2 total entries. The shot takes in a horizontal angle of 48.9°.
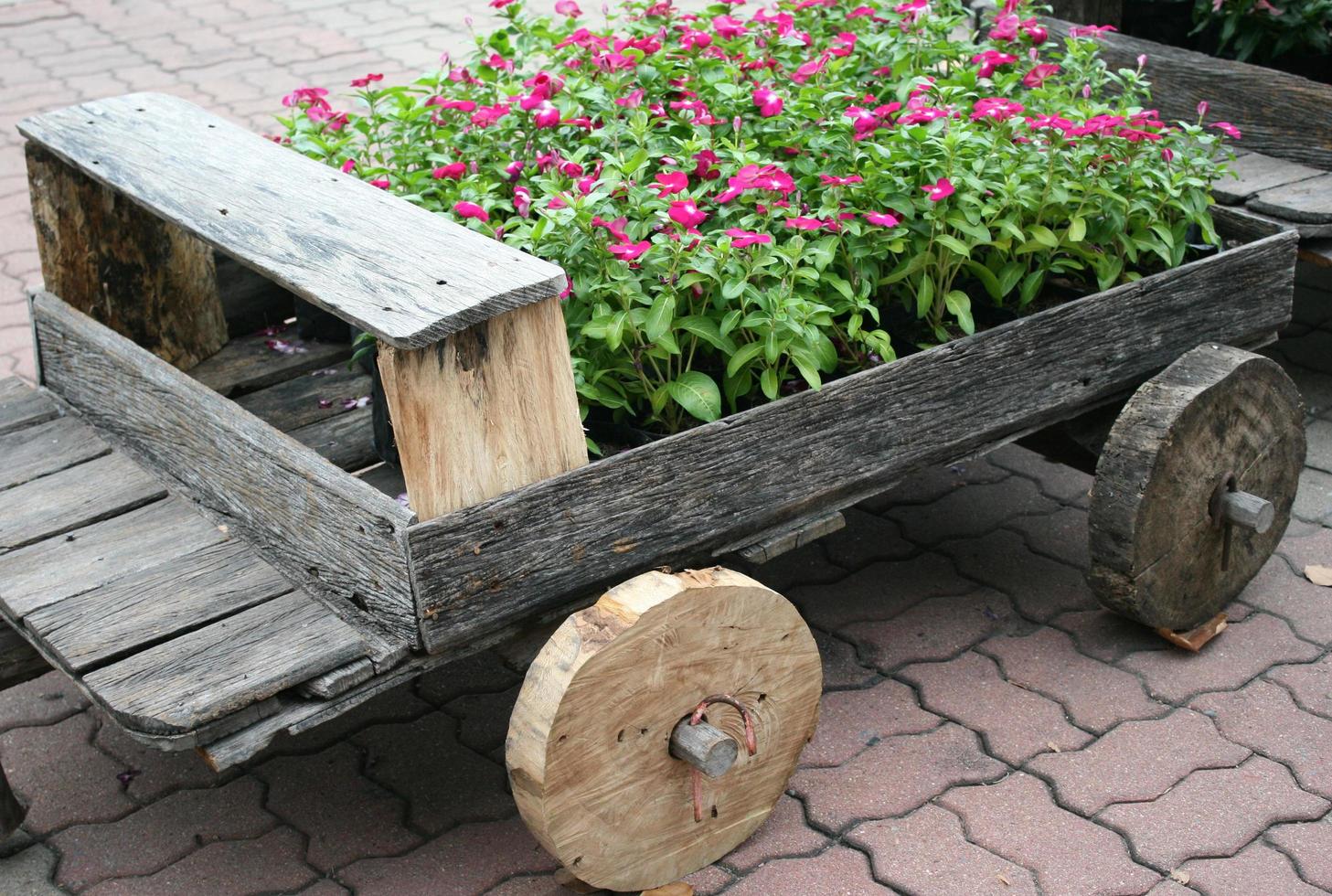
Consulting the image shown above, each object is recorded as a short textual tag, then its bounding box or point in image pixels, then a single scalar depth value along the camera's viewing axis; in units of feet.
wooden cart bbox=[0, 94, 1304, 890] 6.70
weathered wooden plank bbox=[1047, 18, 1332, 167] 12.67
